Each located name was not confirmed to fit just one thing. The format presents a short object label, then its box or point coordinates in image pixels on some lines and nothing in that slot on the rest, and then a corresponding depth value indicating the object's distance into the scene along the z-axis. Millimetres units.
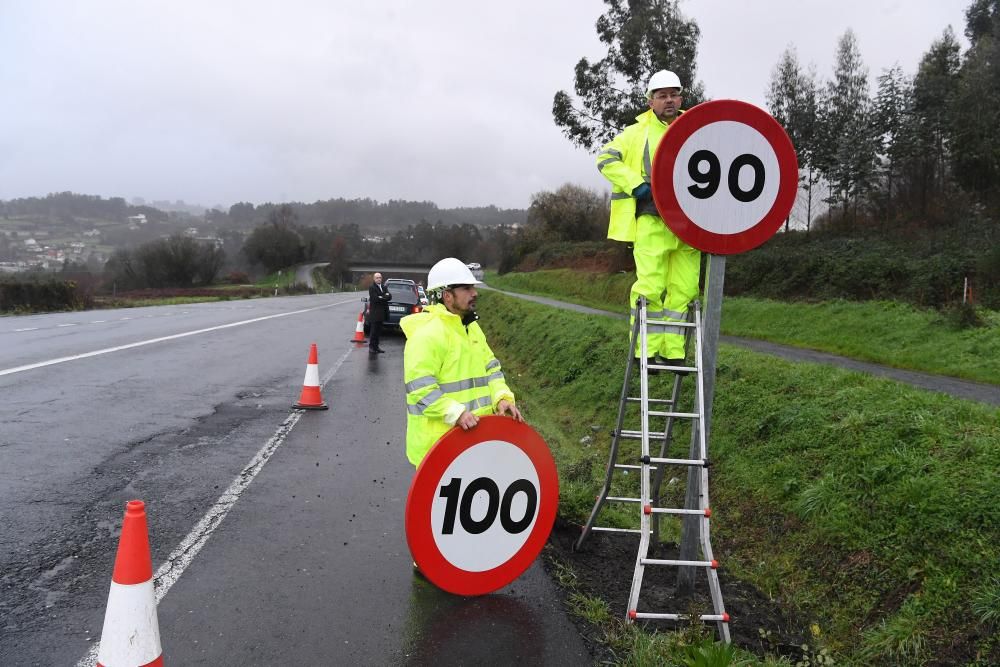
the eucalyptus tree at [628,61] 32219
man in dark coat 17875
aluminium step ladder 3652
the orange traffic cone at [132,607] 2936
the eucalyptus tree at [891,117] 38625
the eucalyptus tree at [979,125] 32062
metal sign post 3902
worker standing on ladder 4402
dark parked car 22578
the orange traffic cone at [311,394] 10250
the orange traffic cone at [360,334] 20844
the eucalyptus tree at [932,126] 35312
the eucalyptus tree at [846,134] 39594
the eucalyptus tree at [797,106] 45688
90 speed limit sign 3887
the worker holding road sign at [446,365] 4191
